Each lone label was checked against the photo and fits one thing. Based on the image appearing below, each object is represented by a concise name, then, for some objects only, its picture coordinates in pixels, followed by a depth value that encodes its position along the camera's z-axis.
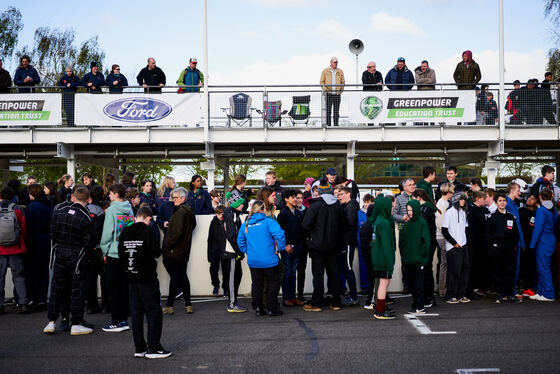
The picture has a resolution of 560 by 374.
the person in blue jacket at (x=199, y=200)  10.72
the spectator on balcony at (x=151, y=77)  16.78
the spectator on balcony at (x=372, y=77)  16.61
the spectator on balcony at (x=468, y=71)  16.53
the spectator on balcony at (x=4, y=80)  16.58
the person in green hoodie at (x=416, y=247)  8.02
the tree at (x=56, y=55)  36.69
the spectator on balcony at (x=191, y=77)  17.09
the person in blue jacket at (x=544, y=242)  9.24
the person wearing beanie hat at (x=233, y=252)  8.56
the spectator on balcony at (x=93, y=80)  16.52
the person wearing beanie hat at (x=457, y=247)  9.06
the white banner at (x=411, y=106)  16.31
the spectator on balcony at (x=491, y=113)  16.95
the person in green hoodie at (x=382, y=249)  7.72
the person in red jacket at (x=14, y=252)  8.55
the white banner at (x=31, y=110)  16.58
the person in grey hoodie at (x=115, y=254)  7.32
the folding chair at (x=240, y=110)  16.80
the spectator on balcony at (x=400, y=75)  16.48
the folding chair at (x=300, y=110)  16.61
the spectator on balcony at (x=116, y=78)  16.59
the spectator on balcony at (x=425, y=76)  16.36
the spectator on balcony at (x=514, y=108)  16.86
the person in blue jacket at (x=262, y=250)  7.93
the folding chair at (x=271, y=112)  16.83
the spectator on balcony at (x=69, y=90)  16.53
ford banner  16.55
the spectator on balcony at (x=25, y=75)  16.70
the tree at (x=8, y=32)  35.88
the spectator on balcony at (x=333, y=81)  16.58
